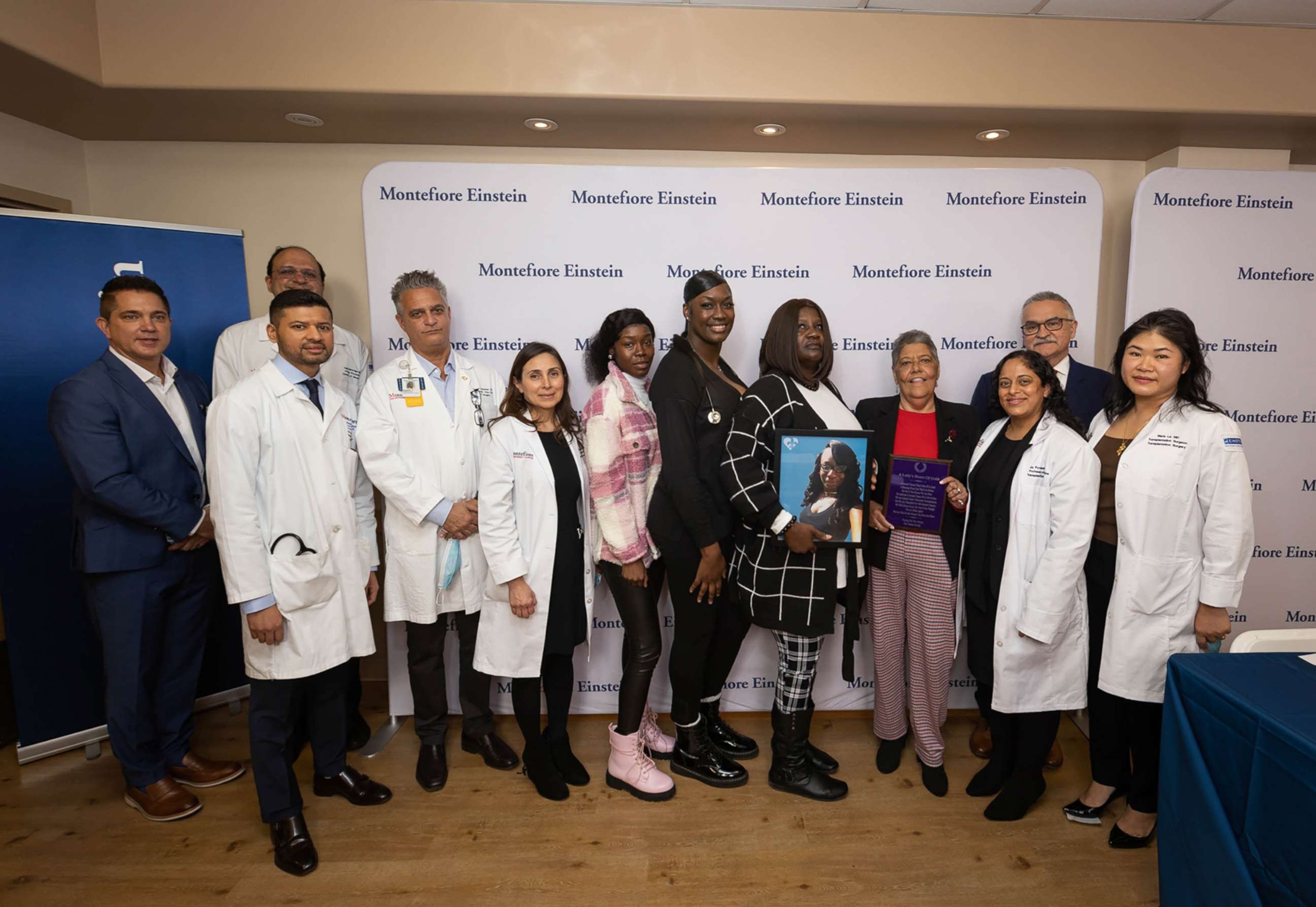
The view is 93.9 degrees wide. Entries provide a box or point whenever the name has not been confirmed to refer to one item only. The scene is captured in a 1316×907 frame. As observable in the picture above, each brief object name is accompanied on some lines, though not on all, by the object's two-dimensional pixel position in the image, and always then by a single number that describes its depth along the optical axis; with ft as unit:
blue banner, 8.61
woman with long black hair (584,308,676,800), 7.59
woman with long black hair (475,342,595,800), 7.50
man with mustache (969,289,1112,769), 8.97
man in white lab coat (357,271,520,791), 7.93
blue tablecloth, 4.51
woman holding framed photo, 7.33
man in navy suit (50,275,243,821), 7.29
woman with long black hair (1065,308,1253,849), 6.50
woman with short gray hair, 7.92
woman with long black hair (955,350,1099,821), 6.94
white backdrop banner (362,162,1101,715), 9.46
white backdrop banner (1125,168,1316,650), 10.09
